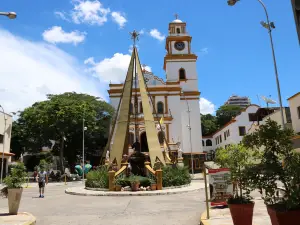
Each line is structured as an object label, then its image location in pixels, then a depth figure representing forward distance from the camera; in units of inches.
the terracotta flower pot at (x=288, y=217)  190.2
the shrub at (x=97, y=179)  736.5
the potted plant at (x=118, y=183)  692.1
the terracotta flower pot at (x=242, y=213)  260.2
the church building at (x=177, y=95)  1817.2
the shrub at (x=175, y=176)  737.0
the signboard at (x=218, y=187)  365.1
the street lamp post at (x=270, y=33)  711.7
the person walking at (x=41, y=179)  642.8
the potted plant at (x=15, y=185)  388.8
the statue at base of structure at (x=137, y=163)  840.3
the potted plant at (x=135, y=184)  679.6
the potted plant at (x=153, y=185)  692.7
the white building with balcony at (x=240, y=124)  1801.2
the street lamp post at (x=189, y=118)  1768.0
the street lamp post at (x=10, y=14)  399.9
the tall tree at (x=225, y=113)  3085.6
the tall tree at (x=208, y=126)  2913.9
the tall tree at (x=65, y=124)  1417.3
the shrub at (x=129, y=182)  714.8
